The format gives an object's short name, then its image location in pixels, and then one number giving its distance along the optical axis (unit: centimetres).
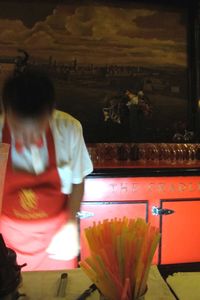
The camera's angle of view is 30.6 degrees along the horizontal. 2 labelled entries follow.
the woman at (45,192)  128
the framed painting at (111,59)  284
